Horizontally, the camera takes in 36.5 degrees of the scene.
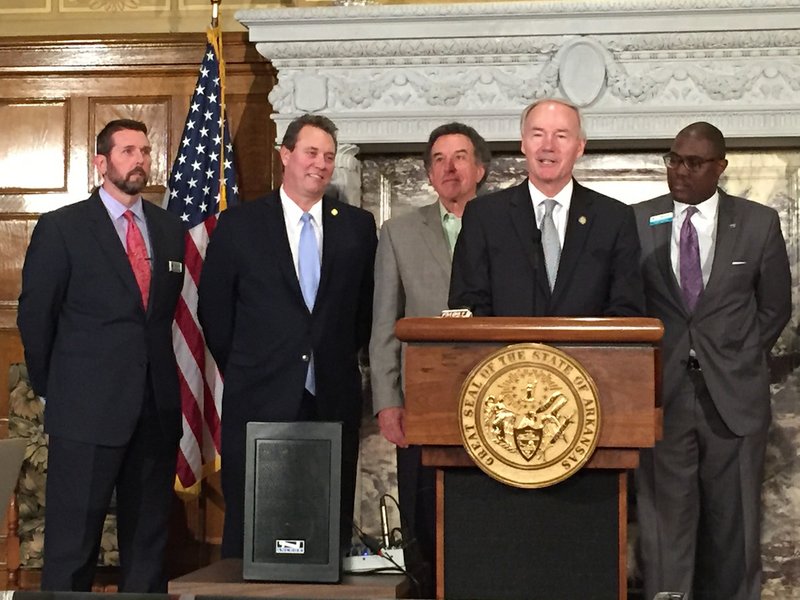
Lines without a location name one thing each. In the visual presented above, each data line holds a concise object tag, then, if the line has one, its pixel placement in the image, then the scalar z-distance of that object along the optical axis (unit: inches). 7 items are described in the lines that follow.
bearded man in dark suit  154.6
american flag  186.1
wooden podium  99.3
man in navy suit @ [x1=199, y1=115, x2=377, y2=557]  151.9
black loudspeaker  116.2
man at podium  116.3
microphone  128.7
